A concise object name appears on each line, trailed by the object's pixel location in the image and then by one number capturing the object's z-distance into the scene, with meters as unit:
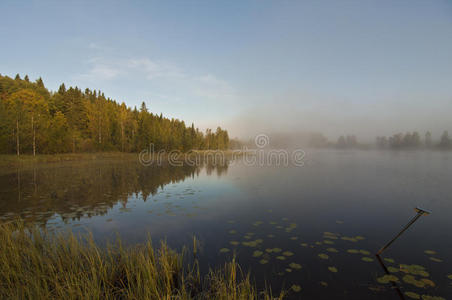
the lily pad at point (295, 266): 6.42
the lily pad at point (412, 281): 5.50
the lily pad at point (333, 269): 6.24
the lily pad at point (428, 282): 5.50
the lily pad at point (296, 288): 5.40
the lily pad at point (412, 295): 5.04
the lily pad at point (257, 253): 7.22
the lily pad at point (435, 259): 6.96
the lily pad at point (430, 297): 4.96
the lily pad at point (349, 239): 8.52
